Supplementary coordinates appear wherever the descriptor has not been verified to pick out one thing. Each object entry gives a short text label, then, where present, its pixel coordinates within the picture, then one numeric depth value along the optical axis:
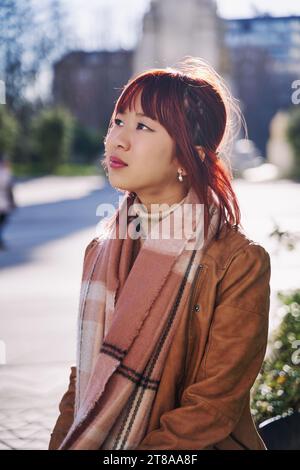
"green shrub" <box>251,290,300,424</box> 3.88
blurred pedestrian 14.16
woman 2.17
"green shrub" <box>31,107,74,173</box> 45.53
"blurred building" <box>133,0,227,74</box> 39.94
